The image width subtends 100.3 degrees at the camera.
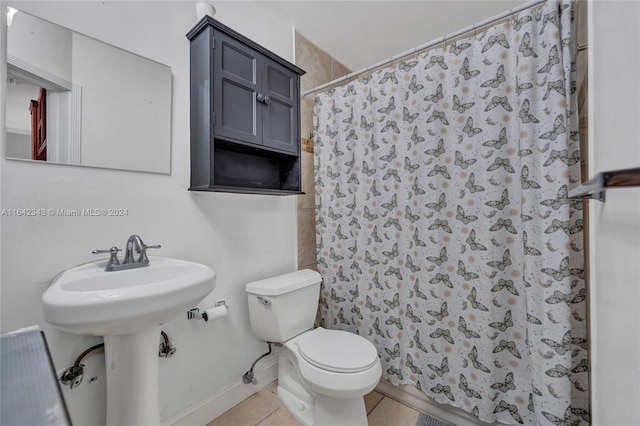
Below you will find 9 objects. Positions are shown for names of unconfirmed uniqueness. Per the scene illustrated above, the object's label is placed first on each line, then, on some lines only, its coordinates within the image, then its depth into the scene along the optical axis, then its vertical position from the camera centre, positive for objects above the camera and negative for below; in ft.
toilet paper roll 4.30 -1.66
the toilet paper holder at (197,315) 4.34 -1.69
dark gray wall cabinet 4.14 +1.70
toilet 3.87 -2.27
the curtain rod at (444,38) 3.76 +2.87
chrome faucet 3.30 -0.57
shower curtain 3.54 -0.17
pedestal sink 2.33 -0.93
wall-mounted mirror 3.03 +1.43
